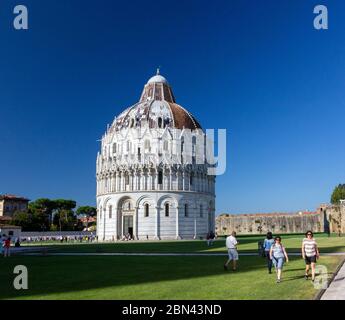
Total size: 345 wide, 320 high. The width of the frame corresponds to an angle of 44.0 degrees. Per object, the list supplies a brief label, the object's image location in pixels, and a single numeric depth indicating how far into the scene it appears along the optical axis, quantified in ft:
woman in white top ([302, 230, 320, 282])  49.16
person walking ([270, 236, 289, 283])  49.01
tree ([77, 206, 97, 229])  424.46
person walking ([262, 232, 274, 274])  59.88
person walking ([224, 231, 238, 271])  61.01
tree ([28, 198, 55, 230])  324.84
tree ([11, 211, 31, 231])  289.74
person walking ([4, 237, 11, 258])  98.68
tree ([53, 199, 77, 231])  352.08
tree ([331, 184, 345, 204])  396.33
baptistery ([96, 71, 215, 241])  236.43
